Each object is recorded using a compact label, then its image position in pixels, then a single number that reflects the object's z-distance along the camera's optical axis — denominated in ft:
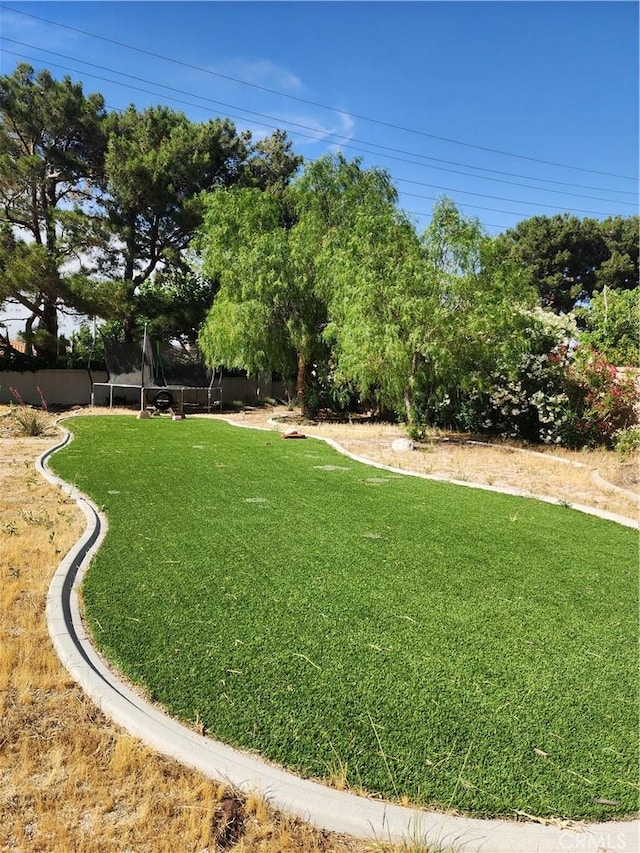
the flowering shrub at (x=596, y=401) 27.53
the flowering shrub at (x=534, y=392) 29.53
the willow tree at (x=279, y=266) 40.52
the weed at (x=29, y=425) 30.30
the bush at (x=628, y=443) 24.04
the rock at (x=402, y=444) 27.00
